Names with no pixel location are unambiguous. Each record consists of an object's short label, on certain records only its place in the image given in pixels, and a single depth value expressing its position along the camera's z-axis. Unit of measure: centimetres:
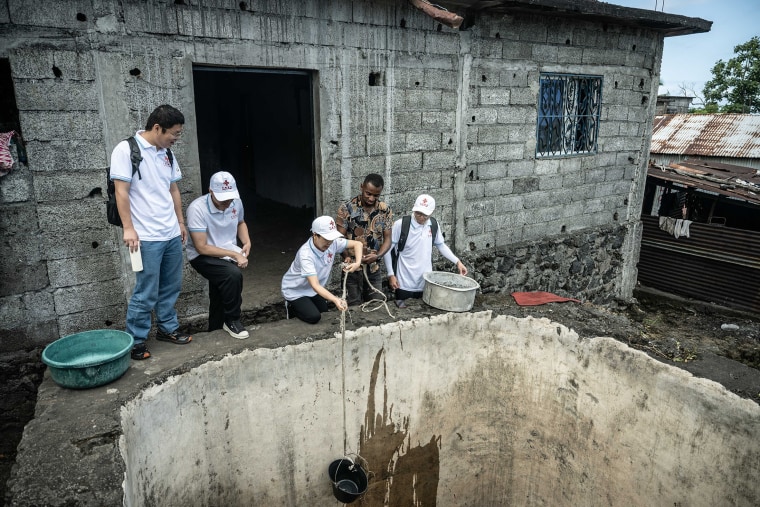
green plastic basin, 360
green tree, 2331
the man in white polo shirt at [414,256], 532
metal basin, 507
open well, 406
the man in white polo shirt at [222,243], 416
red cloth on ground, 548
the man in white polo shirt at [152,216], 368
